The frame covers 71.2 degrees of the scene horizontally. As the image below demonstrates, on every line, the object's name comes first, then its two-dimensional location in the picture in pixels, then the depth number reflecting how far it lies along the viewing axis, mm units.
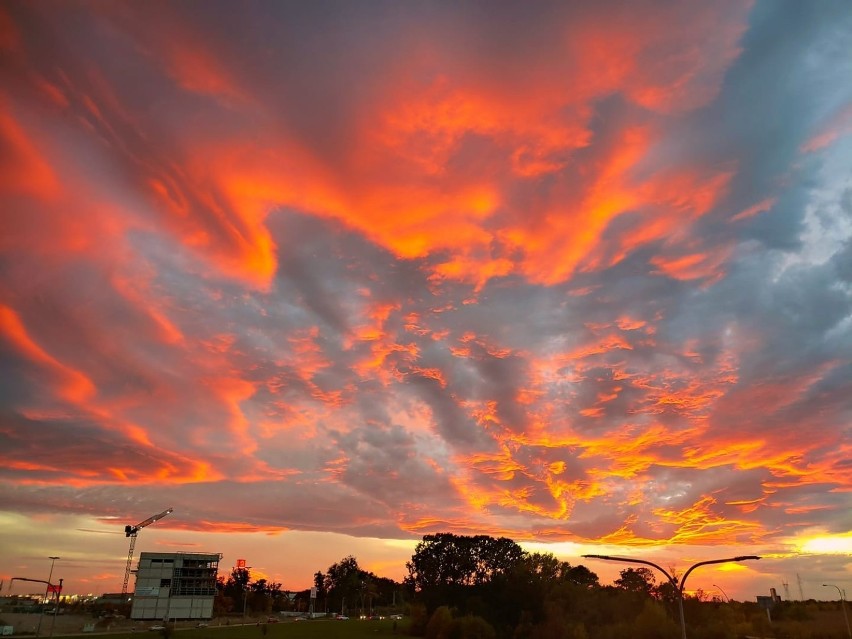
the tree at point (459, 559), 165988
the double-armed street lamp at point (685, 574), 50419
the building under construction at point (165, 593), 186125
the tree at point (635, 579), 147200
